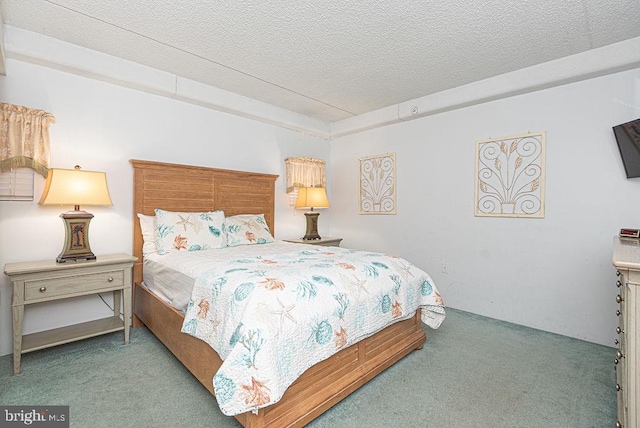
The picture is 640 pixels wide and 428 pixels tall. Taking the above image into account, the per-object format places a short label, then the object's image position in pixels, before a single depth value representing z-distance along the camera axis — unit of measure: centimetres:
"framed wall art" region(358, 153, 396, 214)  412
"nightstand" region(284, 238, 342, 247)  411
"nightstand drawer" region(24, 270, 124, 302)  215
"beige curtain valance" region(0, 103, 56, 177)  234
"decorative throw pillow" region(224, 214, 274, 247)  327
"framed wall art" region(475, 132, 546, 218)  293
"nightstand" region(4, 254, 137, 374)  208
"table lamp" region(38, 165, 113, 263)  232
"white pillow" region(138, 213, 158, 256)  291
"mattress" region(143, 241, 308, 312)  212
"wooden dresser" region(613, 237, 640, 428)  120
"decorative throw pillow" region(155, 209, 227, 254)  280
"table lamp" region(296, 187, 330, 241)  412
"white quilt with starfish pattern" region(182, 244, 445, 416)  138
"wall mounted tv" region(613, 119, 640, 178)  237
